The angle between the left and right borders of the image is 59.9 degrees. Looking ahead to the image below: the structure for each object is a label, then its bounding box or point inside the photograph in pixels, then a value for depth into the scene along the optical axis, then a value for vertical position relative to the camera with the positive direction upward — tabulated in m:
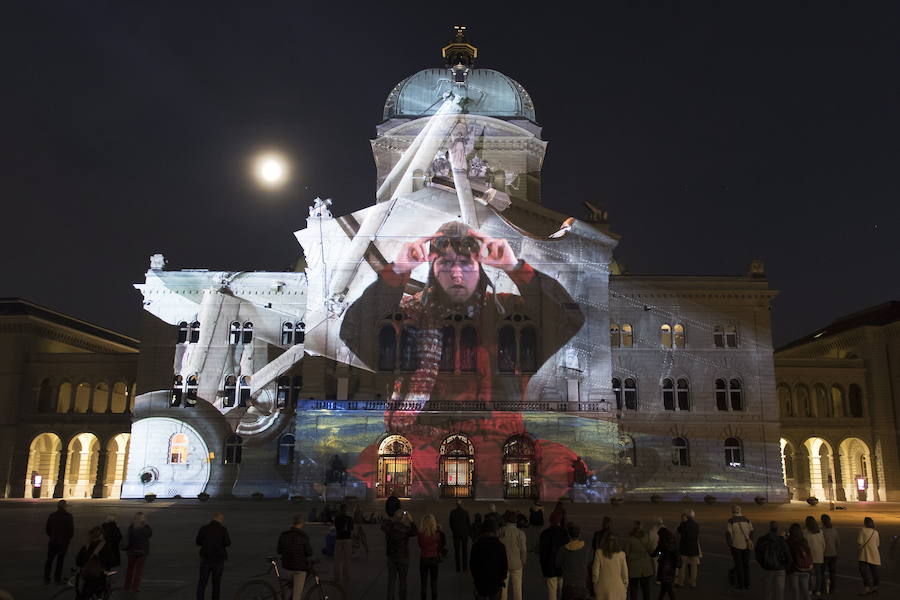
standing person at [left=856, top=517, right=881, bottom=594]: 15.75 -1.29
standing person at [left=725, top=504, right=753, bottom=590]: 16.08 -1.14
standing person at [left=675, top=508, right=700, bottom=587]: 16.28 -1.20
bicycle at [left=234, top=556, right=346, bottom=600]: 12.45 -1.80
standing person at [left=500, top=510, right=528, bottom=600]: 13.57 -1.19
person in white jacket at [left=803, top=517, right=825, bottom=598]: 15.19 -0.97
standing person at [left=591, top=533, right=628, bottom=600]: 10.91 -1.20
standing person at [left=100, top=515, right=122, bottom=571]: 13.88 -1.23
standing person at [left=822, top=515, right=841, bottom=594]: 15.74 -1.19
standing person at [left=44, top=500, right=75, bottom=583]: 16.39 -1.35
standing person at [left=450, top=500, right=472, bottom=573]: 18.39 -1.14
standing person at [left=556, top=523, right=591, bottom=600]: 11.42 -1.16
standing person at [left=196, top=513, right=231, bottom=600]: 13.47 -1.31
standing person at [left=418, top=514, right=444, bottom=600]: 13.70 -1.17
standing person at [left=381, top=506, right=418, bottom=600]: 13.80 -1.18
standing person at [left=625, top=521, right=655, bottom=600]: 13.06 -1.28
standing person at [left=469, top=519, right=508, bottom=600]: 11.20 -1.19
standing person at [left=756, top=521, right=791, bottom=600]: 13.82 -1.25
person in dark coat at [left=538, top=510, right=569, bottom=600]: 13.02 -1.13
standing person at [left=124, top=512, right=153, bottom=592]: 14.03 -1.32
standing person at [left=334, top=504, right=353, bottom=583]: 15.84 -1.35
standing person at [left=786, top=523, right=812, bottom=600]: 13.87 -1.30
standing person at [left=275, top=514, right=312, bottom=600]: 12.45 -1.22
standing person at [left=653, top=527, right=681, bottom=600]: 14.03 -1.35
